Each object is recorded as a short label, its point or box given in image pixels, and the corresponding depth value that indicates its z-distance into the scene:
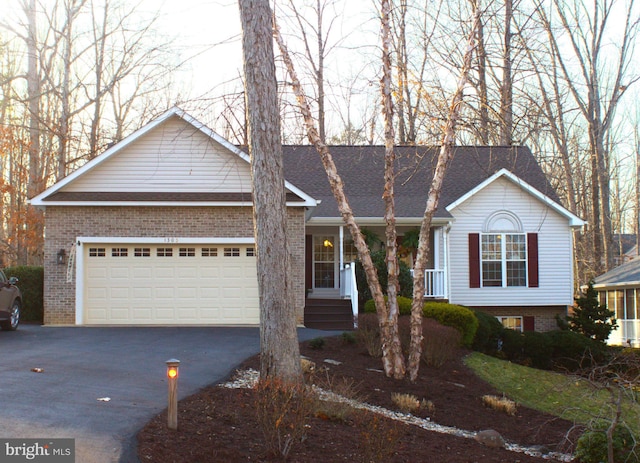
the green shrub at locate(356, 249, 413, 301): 19.75
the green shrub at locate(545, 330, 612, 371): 18.72
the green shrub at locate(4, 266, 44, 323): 19.77
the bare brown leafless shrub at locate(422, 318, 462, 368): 14.24
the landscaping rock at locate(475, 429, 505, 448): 9.25
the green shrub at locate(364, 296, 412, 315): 17.27
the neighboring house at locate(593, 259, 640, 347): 27.42
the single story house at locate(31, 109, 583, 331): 17.81
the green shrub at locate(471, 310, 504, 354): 18.14
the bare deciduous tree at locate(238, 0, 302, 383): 9.41
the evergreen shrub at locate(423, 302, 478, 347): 17.09
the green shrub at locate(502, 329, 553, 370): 18.69
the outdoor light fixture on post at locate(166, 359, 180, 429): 7.34
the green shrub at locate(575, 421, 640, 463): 8.38
